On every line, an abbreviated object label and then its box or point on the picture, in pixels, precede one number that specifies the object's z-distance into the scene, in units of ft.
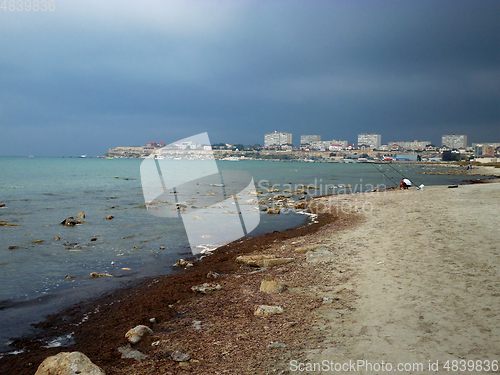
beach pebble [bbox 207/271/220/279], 29.21
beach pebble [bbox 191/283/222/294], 25.59
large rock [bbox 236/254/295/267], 31.65
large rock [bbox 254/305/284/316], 19.80
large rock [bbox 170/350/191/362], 15.67
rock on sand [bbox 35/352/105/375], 13.46
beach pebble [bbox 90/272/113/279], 31.94
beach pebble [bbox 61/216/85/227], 58.77
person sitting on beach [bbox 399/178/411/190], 96.59
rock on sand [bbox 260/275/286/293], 23.85
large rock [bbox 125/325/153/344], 18.21
